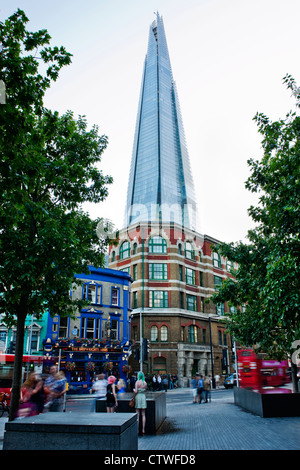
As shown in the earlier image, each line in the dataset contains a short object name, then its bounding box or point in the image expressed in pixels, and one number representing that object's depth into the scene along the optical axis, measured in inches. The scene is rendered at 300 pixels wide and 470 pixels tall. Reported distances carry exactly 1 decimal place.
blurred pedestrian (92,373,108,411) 529.0
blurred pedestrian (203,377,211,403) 877.9
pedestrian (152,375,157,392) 1304.1
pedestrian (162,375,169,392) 1350.8
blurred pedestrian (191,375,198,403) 879.7
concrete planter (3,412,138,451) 210.8
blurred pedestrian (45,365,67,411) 407.8
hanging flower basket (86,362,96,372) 1272.1
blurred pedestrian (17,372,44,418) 341.1
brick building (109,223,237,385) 1646.2
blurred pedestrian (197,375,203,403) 857.8
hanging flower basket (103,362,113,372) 1335.5
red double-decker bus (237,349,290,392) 825.5
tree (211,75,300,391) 372.5
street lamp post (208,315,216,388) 1555.9
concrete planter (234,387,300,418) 533.0
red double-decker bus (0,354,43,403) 829.1
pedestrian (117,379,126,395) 502.2
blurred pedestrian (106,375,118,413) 422.9
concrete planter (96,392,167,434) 426.2
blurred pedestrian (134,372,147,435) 410.3
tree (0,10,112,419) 281.9
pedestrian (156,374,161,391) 1328.0
